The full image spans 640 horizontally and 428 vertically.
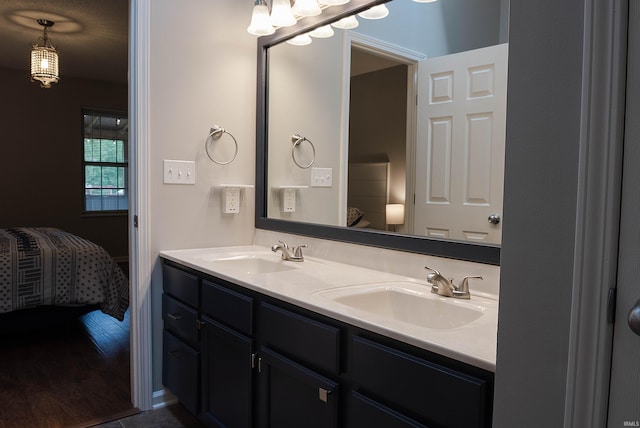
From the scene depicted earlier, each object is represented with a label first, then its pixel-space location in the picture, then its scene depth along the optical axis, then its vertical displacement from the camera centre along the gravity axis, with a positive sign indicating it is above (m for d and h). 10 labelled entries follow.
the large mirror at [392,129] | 1.57 +0.26
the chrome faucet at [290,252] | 2.15 -0.30
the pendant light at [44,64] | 3.70 +0.96
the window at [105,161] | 6.05 +0.31
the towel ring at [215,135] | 2.39 +0.27
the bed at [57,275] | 3.09 -0.66
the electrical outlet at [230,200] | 2.47 -0.07
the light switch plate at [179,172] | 2.27 +0.07
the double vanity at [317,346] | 1.00 -0.43
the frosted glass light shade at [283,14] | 2.24 +0.85
